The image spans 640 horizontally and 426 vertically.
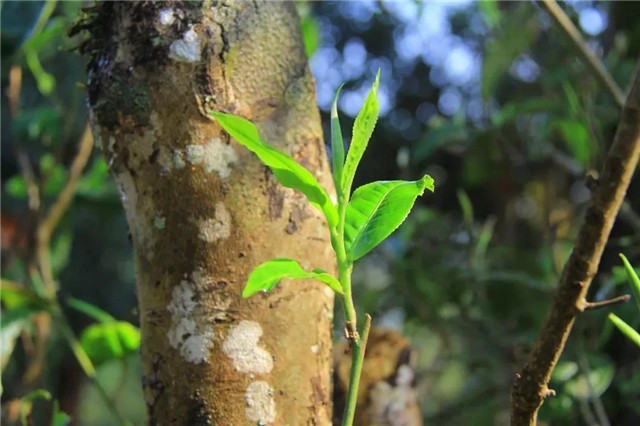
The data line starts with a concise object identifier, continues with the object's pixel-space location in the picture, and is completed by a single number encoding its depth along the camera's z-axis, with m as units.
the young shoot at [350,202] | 0.43
